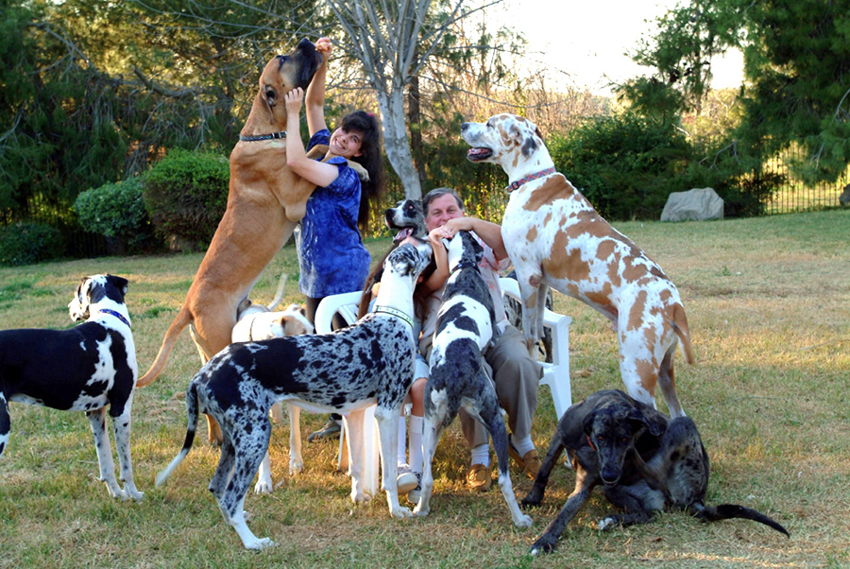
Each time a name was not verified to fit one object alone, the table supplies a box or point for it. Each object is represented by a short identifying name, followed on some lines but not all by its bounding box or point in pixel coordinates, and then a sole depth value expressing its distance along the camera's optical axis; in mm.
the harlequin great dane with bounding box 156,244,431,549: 3271
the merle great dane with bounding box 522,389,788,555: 3467
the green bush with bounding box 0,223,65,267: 17375
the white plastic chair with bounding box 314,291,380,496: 3965
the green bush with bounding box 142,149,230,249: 15227
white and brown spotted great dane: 3893
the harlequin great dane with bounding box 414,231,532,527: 3512
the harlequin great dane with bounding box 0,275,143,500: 3516
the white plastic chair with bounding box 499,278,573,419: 4645
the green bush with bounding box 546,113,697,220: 18703
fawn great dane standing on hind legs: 4234
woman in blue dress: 4297
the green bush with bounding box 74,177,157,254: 16312
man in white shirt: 4059
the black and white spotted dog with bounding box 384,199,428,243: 4586
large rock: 17422
